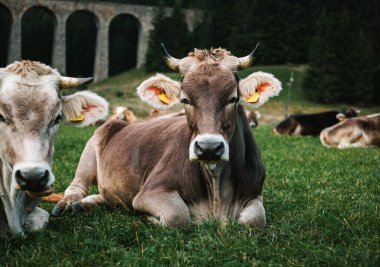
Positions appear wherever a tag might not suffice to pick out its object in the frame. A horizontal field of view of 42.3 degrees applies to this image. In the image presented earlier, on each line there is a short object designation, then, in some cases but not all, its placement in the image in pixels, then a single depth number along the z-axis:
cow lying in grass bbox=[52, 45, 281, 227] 4.12
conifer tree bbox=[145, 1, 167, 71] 50.59
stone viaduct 48.78
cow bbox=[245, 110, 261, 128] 22.77
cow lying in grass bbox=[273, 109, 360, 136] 17.62
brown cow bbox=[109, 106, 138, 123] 19.25
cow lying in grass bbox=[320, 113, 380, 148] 12.94
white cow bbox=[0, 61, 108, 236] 3.40
